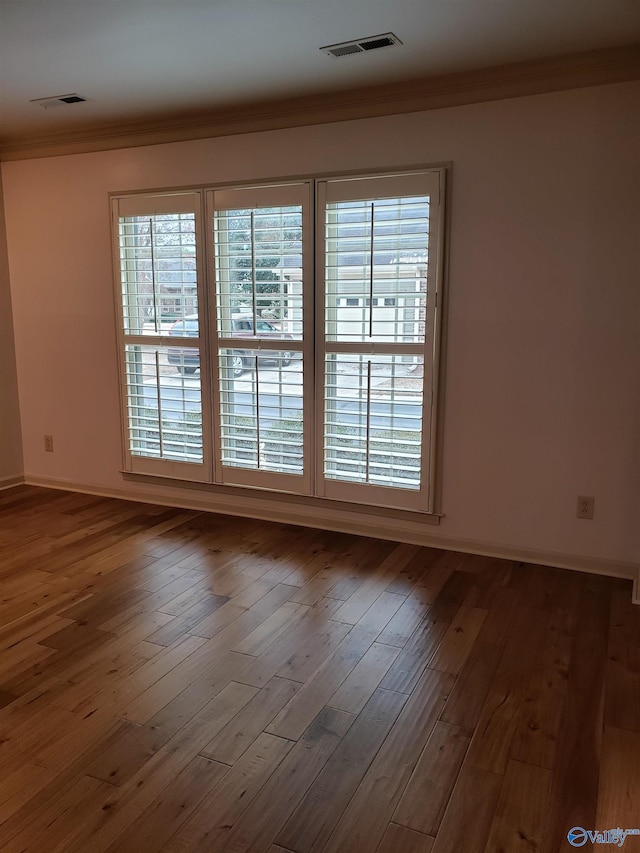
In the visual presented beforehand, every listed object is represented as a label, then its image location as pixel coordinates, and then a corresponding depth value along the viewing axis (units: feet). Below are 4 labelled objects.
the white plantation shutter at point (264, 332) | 12.42
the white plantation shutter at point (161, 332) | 13.52
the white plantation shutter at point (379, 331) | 11.39
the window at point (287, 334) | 11.64
